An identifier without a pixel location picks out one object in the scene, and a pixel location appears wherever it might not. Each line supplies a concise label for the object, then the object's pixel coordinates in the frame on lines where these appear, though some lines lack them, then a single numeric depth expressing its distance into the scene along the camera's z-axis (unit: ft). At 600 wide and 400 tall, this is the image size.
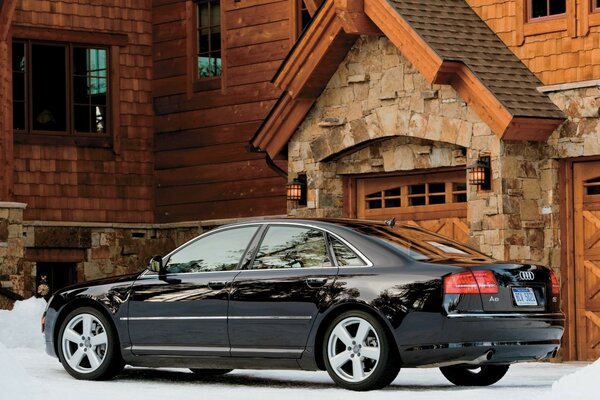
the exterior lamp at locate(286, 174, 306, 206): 65.26
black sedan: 39.55
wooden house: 57.47
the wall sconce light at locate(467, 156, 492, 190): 57.11
